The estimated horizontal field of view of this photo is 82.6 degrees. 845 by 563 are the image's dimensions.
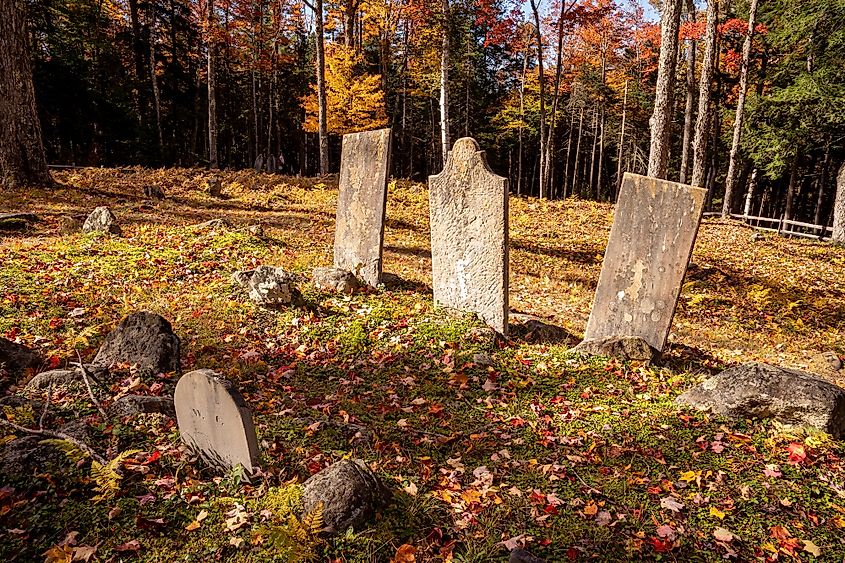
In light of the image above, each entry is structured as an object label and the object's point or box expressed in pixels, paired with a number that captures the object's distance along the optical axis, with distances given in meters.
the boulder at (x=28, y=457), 3.28
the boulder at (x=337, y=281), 7.67
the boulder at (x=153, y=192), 14.40
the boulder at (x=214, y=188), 15.98
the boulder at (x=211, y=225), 10.02
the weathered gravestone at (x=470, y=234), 6.45
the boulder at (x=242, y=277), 7.21
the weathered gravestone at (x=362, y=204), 7.80
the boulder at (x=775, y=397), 4.30
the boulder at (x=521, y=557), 2.78
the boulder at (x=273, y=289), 6.67
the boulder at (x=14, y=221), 9.48
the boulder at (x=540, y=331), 6.80
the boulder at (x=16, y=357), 4.71
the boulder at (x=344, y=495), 3.09
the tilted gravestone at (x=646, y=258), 5.63
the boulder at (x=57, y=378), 4.33
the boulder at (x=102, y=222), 9.42
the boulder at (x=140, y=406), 4.05
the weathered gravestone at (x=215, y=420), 3.35
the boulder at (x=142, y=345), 4.89
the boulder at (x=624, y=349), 5.88
